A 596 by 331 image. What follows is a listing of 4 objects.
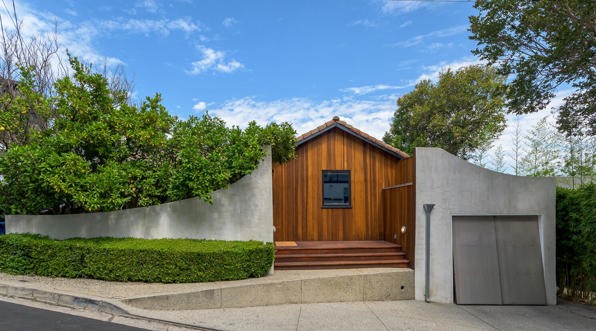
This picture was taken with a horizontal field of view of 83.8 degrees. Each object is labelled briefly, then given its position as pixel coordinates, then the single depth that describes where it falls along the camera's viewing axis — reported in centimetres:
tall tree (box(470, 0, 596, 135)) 679
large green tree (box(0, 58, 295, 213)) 631
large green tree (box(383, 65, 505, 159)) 2002
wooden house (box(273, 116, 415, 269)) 891
